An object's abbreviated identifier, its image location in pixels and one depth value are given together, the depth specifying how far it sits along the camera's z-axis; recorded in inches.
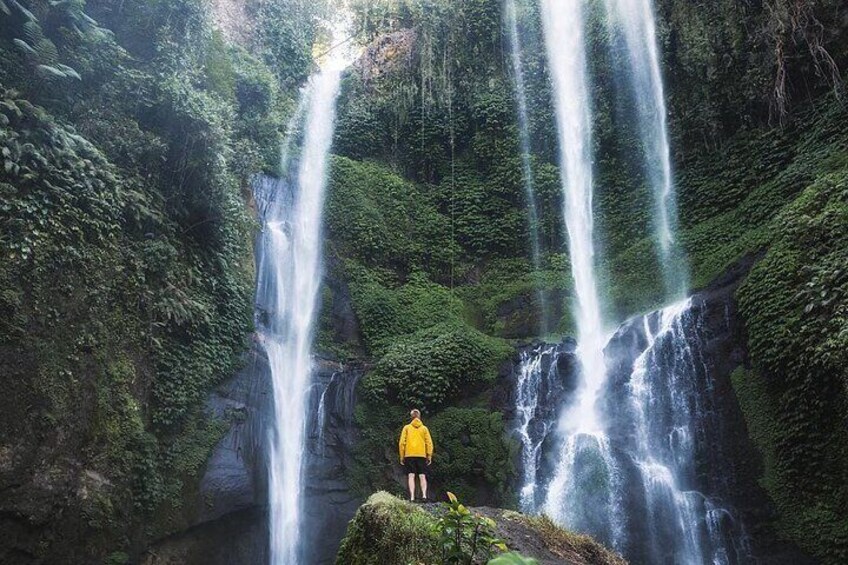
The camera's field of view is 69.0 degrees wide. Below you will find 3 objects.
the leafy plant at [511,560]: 96.9
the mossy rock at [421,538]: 191.6
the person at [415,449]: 309.4
